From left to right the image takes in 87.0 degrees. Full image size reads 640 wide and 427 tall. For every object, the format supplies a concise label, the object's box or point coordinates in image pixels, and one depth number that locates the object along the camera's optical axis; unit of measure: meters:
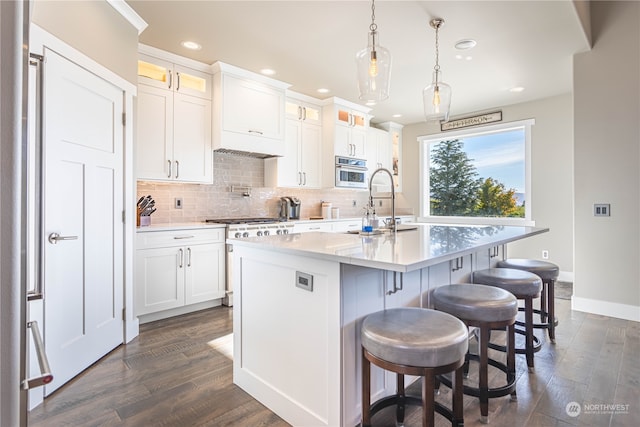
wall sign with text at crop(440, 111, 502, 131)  5.35
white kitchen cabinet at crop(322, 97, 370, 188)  5.00
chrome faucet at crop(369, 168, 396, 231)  2.46
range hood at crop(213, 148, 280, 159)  3.94
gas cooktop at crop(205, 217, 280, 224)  3.71
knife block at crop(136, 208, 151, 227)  3.22
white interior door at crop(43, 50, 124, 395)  2.01
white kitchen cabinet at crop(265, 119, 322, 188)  4.52
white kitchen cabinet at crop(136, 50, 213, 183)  3.24
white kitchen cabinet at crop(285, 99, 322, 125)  4.64
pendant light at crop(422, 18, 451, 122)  2.76
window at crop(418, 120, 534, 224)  5.22
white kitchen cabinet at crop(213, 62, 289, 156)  3.70
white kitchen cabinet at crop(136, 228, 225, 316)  3.06
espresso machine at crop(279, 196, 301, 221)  4.72
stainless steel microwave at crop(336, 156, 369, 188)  5.07
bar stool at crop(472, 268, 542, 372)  2.20
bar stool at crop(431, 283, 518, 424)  1.71
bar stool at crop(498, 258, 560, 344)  2.64
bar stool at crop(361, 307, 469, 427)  1.26
